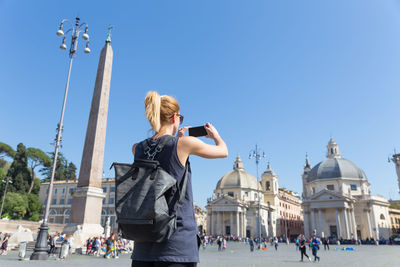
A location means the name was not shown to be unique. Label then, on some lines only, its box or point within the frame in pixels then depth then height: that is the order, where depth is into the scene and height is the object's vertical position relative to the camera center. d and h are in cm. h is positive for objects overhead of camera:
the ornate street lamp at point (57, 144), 1170 +366
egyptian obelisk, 1667 +269
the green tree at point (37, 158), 6084 +1287
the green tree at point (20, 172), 5491 +882
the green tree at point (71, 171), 8358 +1388
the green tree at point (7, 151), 6219 +1424
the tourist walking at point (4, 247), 1512 -142
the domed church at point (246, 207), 6233 +369
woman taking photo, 161 +38
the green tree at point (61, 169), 7594 +1354
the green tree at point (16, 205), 4928 +239
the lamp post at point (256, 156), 3471 +793
